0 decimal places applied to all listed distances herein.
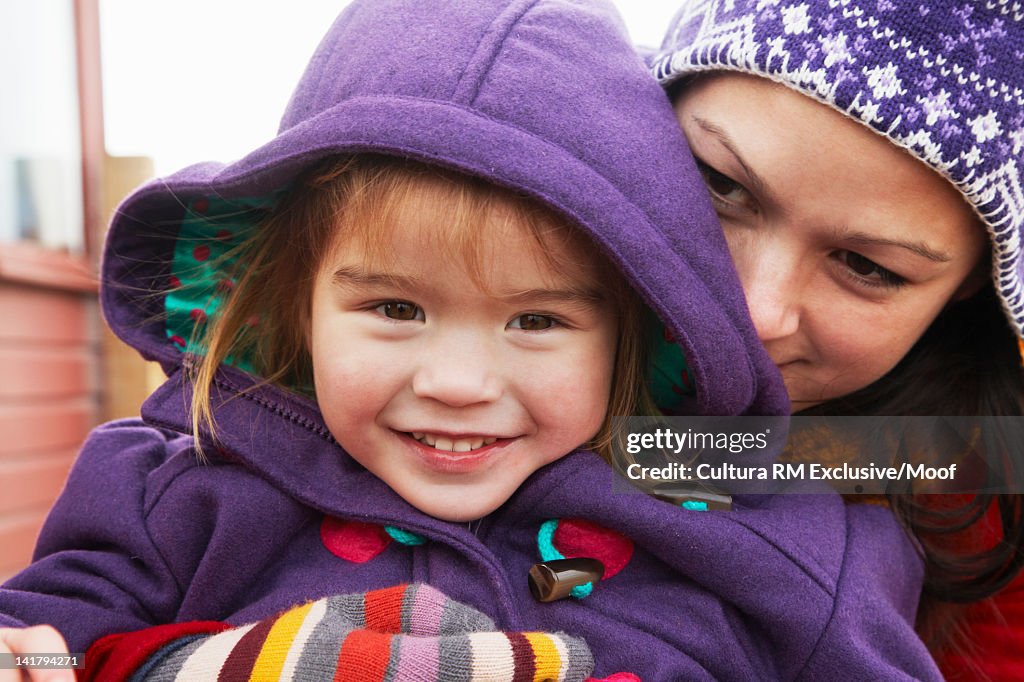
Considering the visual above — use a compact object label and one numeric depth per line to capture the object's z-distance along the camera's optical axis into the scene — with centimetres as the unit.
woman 55
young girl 55
